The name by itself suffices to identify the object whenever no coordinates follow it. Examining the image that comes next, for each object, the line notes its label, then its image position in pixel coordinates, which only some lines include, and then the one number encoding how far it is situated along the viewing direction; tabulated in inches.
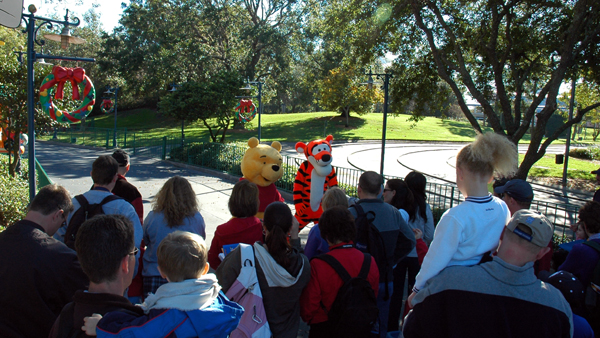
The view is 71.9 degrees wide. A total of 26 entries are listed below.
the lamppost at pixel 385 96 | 462.4
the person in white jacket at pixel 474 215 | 99.8
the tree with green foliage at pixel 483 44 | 442.9
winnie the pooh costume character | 268.1
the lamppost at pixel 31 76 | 253.8
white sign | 117.8
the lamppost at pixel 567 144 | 681.5
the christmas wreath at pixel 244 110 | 784.3
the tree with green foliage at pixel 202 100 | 789.2
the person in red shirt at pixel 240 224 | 145.2
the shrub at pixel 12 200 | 302.8
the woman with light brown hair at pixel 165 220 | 150.4
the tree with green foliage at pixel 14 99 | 420.2
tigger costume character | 271.7
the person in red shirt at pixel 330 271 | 122.8
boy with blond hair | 78.9
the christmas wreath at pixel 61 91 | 297.4
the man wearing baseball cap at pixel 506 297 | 84.0
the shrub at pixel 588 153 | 1151.0
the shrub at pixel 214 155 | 650.8
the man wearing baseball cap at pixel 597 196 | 233.3
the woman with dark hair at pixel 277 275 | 116.4
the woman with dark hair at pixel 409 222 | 181.2
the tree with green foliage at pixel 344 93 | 1407.5
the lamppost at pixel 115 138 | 1066.1
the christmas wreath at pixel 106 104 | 1241.4
